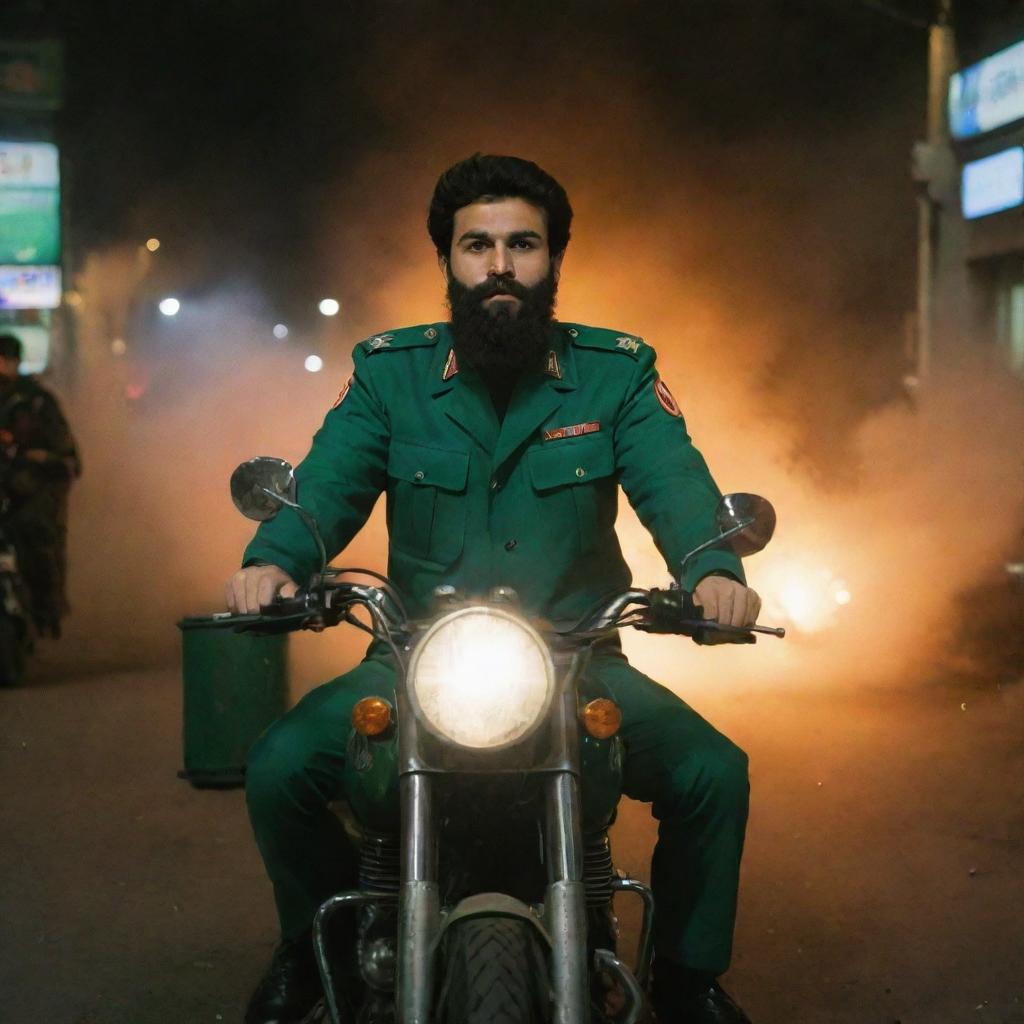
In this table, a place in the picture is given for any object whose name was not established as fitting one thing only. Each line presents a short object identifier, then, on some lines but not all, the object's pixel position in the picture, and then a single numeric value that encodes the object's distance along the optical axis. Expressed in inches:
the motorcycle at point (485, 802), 84.0
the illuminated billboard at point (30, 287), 1095.0
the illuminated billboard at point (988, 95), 718.7
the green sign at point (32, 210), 1037.8
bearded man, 106.1
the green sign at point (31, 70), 1091.3
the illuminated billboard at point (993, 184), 755.4
